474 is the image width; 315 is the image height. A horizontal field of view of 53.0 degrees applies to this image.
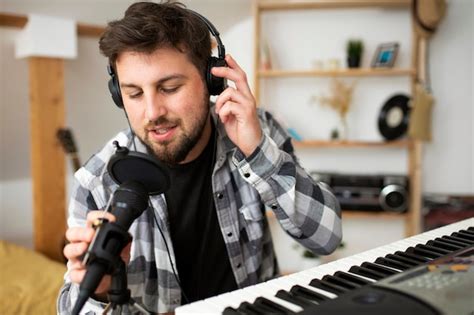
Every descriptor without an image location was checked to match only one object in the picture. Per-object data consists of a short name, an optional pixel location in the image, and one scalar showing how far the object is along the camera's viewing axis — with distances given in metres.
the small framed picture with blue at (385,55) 3.38
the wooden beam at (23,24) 2.67
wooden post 2.94
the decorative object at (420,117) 3.21
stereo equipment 3.33
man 1.00
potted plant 3.41
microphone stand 0.66
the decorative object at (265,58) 3.52
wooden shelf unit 3.36
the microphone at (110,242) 0.61
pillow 2.25
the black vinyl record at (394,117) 3.45
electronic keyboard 0.61
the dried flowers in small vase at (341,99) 3.52
